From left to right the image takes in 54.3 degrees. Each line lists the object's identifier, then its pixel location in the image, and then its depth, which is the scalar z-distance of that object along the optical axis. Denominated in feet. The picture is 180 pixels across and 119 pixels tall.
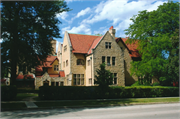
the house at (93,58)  109.09
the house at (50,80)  120.37
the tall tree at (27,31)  56.85
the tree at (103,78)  73.97
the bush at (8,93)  61.59
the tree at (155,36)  99.55
